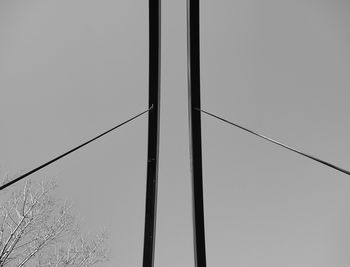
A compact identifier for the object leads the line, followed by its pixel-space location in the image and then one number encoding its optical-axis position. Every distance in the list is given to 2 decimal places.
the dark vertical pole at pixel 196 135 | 1.90
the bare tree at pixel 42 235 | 4.99
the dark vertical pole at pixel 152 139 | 1.91
